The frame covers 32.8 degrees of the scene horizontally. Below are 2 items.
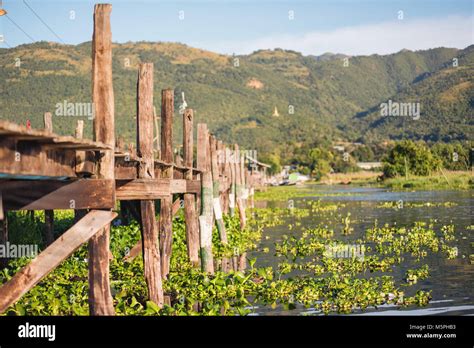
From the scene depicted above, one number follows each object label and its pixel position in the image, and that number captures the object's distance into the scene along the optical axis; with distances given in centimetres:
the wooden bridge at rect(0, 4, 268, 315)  848
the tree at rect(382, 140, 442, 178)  7962
